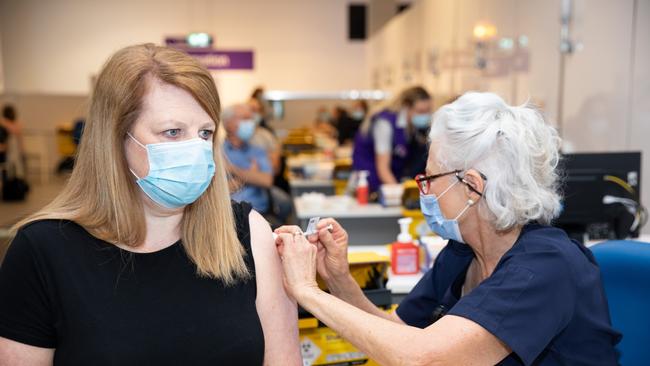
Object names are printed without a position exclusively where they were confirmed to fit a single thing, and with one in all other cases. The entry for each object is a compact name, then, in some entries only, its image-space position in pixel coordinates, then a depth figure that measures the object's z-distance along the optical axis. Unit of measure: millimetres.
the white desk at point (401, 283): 2277
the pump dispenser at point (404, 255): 2396
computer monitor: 2713
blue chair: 1630
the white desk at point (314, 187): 5629
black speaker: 13344
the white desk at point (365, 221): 3758
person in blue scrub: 1316
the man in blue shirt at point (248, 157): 4191
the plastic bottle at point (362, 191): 4121
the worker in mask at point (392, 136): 4387
